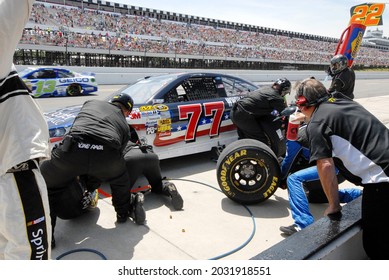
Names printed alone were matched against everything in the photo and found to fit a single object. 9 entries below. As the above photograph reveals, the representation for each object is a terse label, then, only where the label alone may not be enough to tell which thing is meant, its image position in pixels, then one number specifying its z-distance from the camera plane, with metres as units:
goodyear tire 3.68
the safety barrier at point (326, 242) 1.91
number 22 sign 10.73
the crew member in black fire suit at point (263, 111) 4.96
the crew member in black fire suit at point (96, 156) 2.92
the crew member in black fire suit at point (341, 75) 5.49
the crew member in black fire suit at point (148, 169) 3.80
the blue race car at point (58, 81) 13.16
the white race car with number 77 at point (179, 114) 4.62
